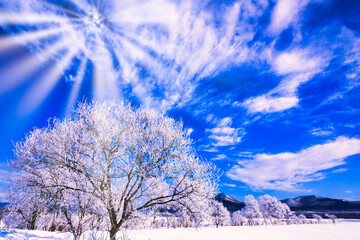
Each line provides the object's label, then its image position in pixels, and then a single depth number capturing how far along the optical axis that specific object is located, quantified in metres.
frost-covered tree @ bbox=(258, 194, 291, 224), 79.44
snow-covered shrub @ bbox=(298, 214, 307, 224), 68.31
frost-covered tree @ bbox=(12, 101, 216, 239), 10.43
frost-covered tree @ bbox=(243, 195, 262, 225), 72.35
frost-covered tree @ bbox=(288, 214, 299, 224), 70.06
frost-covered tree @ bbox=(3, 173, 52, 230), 19.87
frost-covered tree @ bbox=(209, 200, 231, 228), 59.38
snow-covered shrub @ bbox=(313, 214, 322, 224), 68.56
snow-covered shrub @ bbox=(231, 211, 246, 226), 68.24
